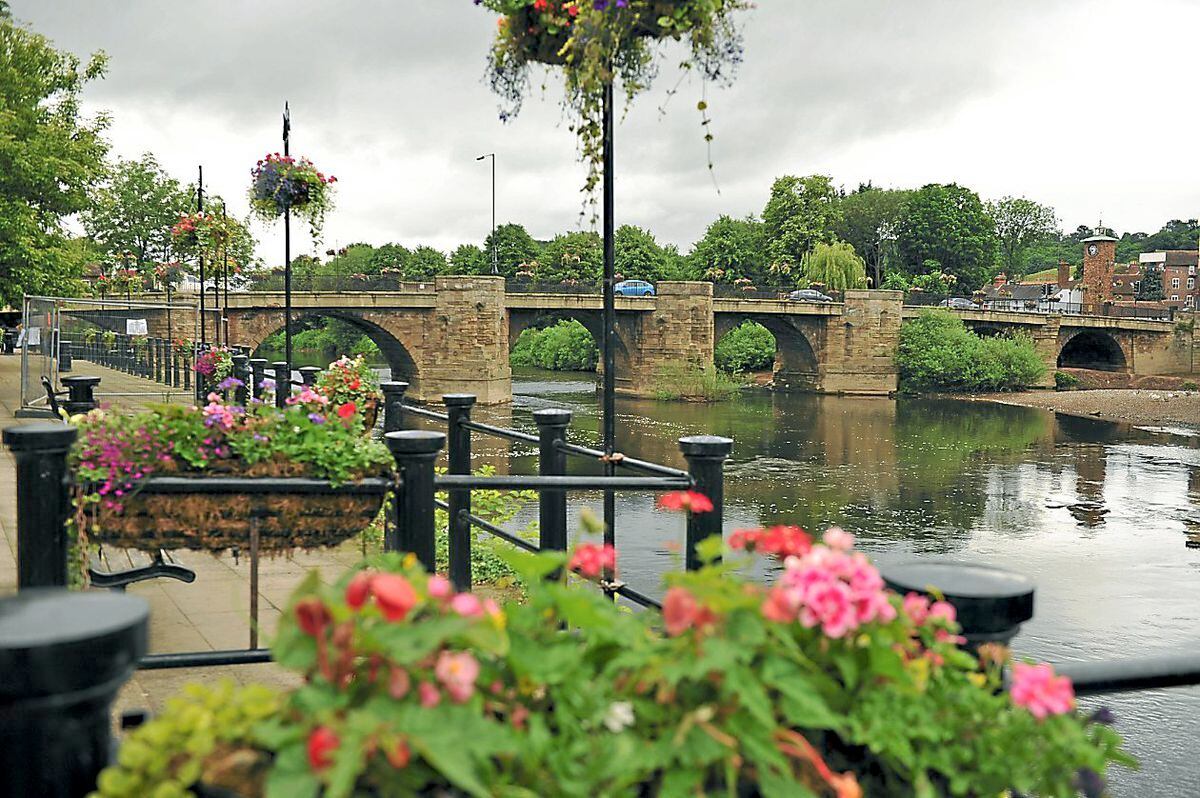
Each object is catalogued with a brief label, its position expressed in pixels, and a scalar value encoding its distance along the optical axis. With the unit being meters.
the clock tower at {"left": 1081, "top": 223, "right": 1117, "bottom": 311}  73.38
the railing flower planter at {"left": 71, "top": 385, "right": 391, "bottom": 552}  3.37
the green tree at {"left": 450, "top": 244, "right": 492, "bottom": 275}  79.69
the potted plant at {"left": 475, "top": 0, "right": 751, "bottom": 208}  4.21
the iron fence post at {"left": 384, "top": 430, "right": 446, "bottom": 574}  3.27
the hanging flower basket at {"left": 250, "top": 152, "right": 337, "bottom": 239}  12.24
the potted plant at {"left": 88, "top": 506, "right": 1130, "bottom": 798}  1.26
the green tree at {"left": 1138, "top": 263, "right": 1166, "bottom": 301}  96.19
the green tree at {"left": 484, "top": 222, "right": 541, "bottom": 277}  77.50
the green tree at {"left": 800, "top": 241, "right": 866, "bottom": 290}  59.31
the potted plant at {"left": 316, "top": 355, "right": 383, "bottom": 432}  9.27
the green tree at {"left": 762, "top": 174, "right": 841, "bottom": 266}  68.69
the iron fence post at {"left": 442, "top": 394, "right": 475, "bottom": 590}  5.14
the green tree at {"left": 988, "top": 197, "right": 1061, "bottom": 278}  92.38
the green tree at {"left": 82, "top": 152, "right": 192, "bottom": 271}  59.16
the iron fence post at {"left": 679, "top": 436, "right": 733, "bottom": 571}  3.86
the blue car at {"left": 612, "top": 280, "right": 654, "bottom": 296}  50.28
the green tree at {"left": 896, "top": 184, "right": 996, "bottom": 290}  75.12
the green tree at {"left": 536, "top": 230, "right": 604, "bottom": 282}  65.25
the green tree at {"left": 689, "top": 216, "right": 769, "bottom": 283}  70.81
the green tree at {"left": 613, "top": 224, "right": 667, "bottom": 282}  74.54
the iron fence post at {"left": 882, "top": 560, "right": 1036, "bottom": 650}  1.78
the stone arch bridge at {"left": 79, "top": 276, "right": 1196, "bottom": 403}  42.44
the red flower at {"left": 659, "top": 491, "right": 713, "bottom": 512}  2.34
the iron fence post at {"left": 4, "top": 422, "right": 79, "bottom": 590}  3.04
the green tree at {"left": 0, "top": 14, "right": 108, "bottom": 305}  21.02
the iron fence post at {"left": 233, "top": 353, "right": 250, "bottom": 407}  11.86
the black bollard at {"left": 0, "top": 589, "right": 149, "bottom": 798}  1.28
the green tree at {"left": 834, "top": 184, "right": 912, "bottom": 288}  77.44
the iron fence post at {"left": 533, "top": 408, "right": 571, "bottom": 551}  5.16
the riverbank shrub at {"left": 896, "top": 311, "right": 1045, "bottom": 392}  49.56
